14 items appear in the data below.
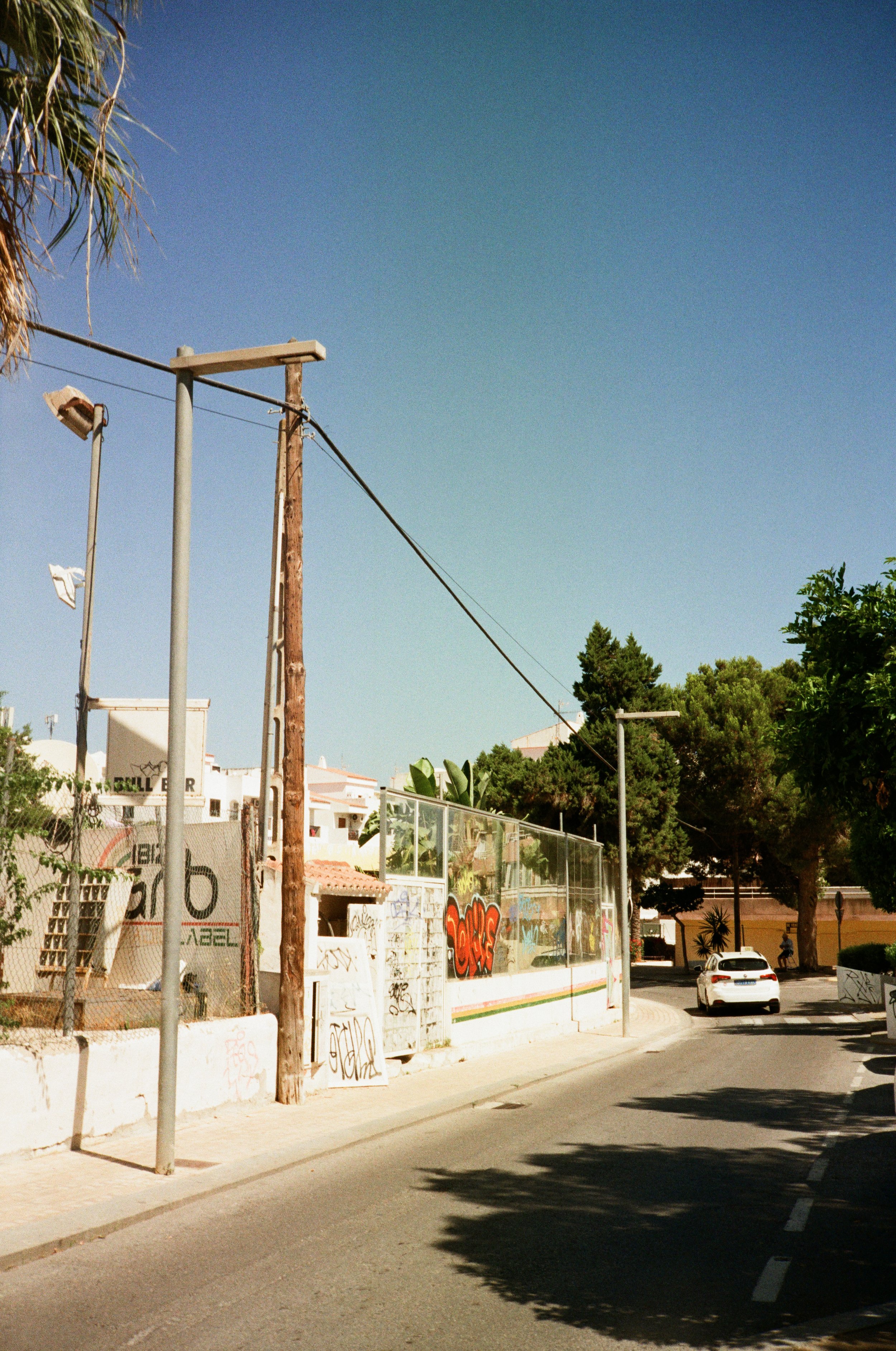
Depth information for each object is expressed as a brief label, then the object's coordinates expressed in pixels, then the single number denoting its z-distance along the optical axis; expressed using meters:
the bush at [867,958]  38.06
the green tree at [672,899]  53.34
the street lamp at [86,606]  10.14
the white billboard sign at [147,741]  12.27
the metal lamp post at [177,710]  9.27
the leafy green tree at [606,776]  40.59
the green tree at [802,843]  45.31
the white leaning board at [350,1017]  14.52
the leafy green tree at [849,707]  20.52
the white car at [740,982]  28.61
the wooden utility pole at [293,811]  12.80
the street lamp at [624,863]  24.09
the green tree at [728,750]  46.28
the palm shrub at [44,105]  7.09
